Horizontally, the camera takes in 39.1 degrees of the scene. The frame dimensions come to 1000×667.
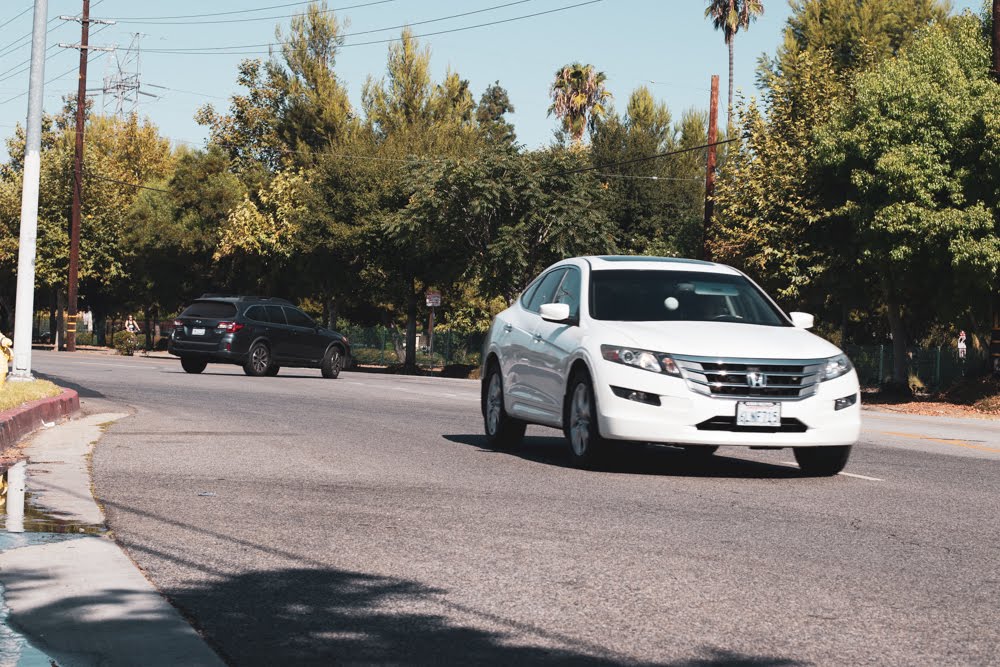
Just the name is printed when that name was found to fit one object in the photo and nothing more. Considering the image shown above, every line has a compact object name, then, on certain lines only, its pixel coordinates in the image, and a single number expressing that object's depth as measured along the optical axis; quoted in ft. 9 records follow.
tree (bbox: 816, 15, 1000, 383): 86.94
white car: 34.47
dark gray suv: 101.71
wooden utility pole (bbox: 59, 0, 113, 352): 169.27
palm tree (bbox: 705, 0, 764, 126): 216.74
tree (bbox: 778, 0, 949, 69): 184.44
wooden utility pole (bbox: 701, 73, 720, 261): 132.87
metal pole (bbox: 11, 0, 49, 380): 60.64
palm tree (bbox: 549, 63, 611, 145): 256.93
